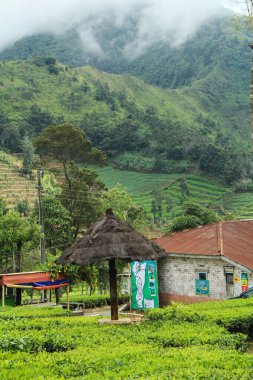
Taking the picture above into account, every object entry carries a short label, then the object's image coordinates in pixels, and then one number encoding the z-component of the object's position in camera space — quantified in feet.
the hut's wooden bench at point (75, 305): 68.49
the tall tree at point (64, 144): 152.87
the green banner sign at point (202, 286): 66.18
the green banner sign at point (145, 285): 69.21
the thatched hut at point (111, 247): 39.88
